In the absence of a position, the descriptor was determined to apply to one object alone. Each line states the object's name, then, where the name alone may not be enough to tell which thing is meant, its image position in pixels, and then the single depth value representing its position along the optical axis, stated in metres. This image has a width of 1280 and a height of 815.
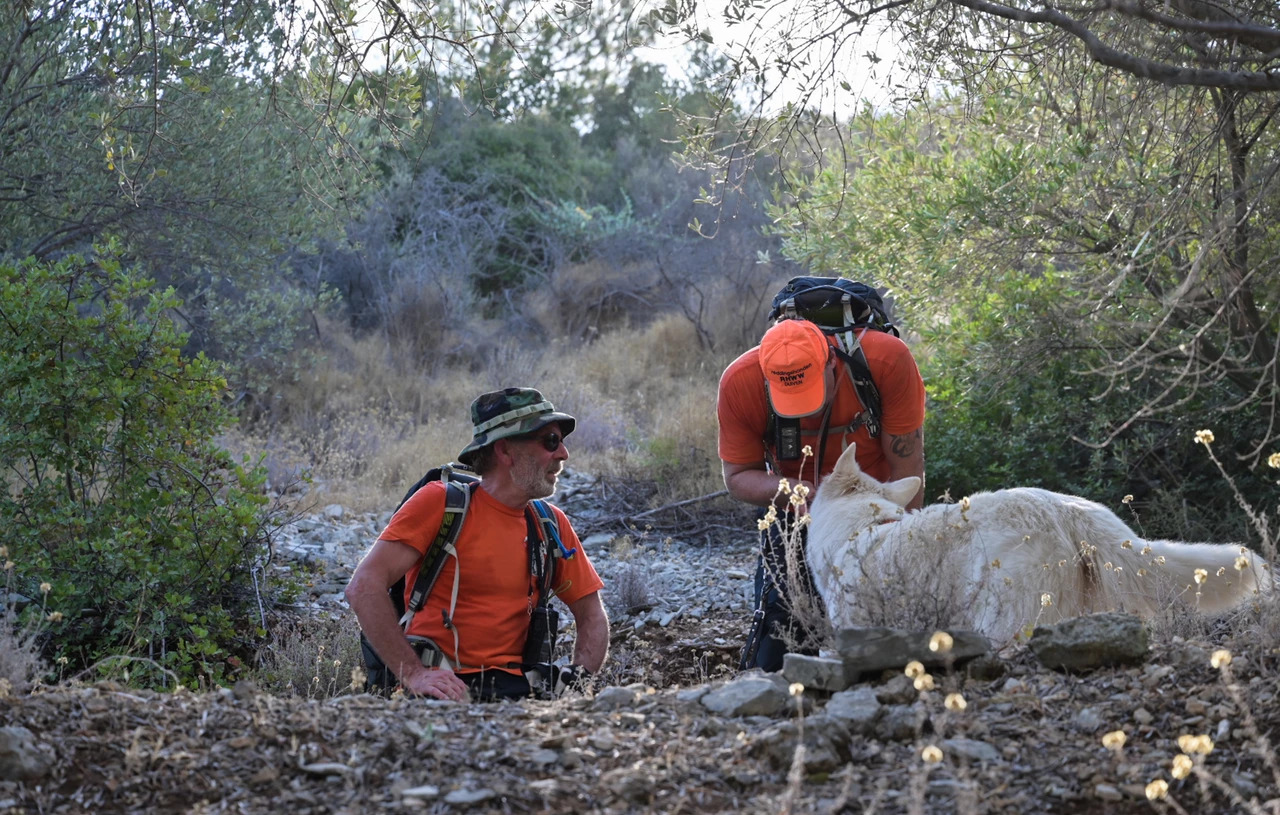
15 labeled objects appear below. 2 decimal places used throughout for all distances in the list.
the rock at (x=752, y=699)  3.51
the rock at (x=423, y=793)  2.95
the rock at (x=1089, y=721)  3.27
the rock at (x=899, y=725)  3.26
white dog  4.34
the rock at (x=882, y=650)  3.65
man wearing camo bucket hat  4.82
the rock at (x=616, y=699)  3.69
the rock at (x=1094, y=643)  3.66
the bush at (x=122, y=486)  6.07
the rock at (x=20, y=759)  3.02
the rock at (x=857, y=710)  3.32
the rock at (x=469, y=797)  2.93
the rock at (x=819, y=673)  3.63
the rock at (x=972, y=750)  3.09
